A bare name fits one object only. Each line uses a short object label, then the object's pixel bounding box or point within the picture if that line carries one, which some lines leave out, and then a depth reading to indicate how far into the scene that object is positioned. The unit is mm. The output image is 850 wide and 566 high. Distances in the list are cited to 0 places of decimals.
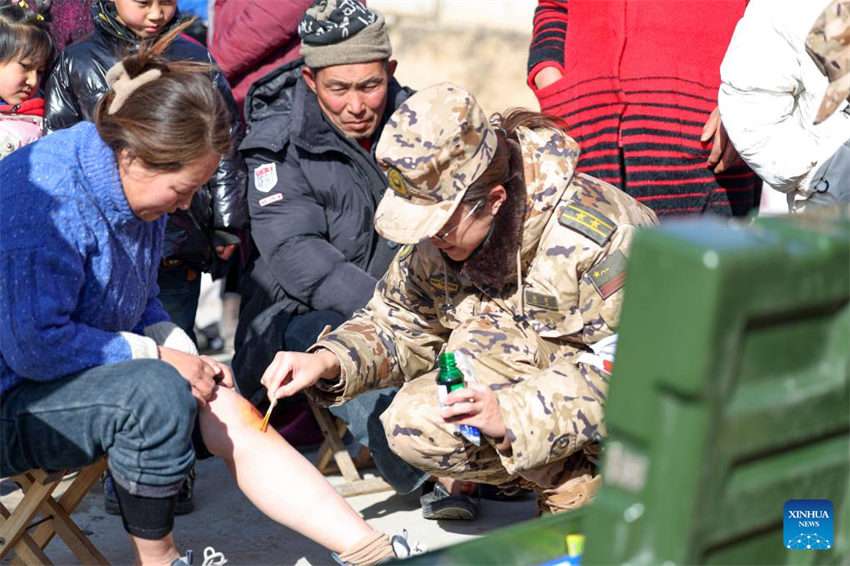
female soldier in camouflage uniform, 2924
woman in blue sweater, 2844
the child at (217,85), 4082
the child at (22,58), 4211
